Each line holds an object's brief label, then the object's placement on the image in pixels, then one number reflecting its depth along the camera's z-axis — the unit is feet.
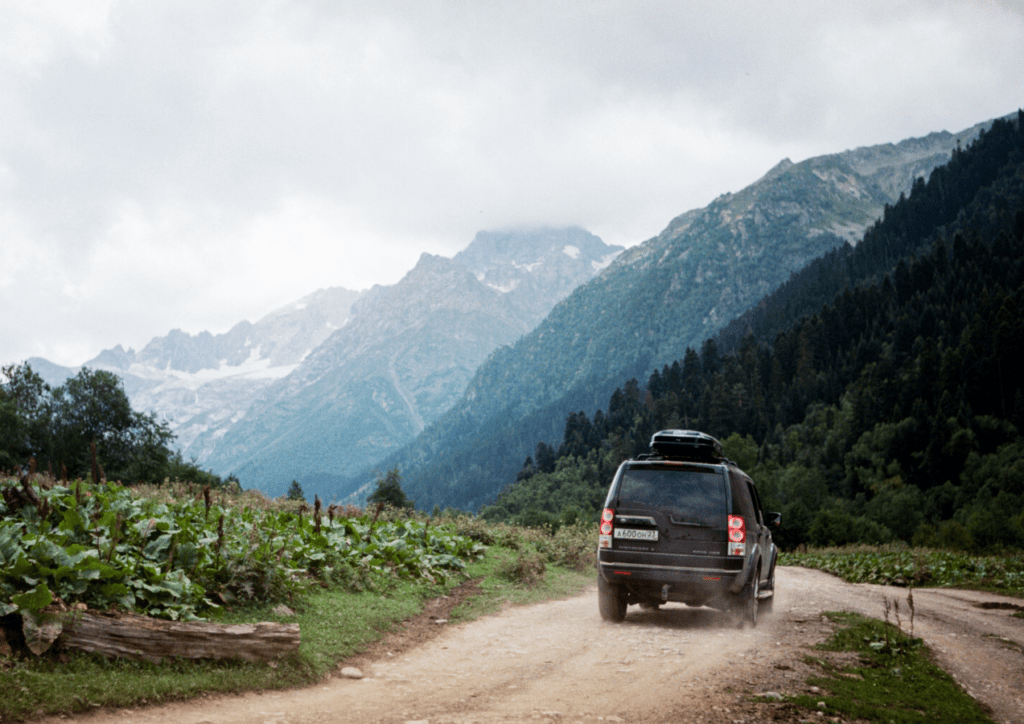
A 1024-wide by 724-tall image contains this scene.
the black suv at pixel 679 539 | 35.83
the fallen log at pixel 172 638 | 22.39
